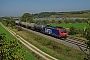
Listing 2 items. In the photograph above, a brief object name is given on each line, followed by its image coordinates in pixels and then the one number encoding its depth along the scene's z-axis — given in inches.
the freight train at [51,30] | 1428.4
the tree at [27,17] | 4207.7
